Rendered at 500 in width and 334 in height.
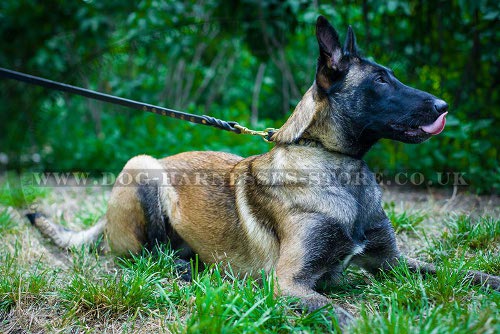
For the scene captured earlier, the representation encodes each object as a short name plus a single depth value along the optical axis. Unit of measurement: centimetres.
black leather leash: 298
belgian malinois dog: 254
